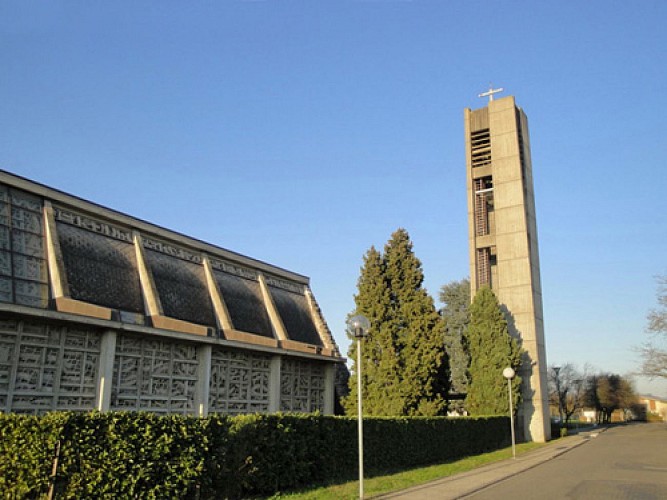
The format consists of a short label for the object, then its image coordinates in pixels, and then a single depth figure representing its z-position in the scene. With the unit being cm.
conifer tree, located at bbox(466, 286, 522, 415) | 3028
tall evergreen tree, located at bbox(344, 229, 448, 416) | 2420
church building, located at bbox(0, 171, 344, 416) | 1441
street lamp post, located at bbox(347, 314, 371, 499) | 1166
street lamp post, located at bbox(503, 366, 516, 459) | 2360
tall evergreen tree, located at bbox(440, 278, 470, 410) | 4641
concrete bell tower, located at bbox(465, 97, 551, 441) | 3338
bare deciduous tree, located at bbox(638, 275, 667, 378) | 3525
